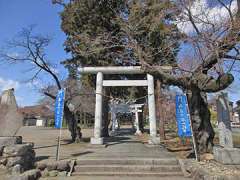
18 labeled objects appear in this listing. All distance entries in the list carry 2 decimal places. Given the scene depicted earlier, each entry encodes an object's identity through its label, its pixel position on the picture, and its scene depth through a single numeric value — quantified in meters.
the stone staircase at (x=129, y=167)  5.64
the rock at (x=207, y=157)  5.81
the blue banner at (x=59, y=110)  7.00
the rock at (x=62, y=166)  5.68
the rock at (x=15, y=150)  5.58
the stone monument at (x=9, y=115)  6.26
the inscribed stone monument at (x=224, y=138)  5.11
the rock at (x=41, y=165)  5.71
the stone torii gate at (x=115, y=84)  10.05
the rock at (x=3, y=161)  5.60
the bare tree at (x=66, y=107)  10.25
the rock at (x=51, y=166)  5.66
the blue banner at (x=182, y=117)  6.48
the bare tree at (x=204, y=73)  5.32
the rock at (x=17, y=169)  5.16
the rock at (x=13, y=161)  5.44
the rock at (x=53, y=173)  5.49
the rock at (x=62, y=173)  5.49
